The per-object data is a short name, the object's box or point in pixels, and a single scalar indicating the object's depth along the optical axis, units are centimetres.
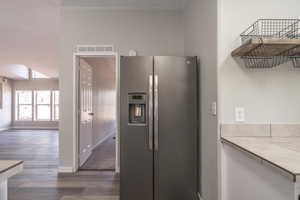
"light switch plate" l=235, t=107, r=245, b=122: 181
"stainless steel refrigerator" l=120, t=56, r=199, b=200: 238
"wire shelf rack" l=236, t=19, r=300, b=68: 160
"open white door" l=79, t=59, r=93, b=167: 361
